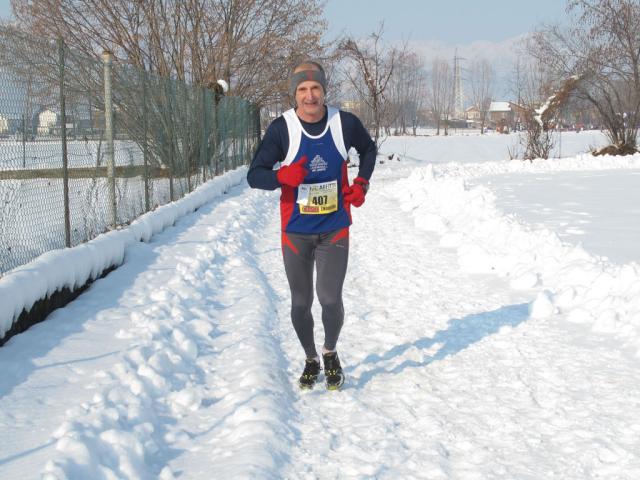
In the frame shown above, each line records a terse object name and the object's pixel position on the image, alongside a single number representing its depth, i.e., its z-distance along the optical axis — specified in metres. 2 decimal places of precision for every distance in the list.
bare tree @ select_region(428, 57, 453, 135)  118.50
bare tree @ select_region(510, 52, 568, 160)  26.52
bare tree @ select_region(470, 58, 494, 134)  123.44
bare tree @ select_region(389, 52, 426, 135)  100.00
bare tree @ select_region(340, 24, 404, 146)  27.22
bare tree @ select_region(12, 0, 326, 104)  21.00
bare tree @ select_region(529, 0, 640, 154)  27.91
